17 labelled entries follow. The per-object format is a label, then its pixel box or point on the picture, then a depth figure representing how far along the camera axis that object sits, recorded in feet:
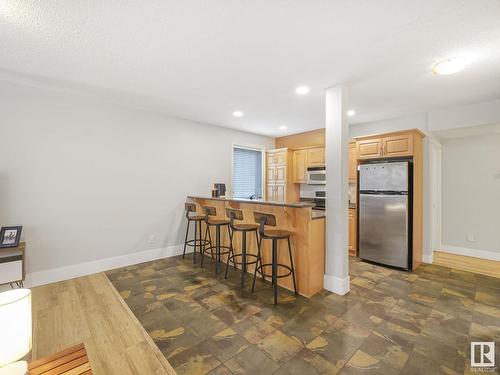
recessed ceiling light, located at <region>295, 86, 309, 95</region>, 10.35
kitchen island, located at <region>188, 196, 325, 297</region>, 9.41
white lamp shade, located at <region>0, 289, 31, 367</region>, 2.95
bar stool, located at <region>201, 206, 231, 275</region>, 11.78
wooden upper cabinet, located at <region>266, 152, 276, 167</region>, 20.18
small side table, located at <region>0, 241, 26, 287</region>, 8.48
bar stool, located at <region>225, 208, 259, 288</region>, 10.25
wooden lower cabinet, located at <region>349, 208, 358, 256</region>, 14.40
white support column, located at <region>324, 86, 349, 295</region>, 9.62
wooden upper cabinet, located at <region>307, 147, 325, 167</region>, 17.04
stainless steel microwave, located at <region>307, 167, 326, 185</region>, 17.05
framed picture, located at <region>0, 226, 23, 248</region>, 9.12
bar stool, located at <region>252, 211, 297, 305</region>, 9.07
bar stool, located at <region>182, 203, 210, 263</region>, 13.27
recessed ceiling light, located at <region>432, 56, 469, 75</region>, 7.93
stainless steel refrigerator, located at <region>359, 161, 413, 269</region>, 12.07
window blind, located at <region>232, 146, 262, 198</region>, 18.83
